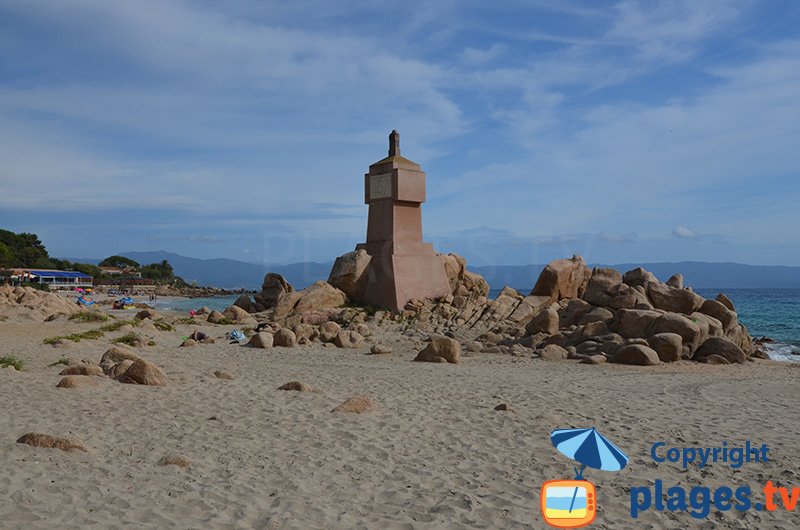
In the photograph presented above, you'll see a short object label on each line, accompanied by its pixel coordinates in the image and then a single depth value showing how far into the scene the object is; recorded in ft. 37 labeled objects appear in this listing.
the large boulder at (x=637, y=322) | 52.70
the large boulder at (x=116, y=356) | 36.42
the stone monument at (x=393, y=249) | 68.13
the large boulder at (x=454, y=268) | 76.64
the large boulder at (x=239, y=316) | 69.74
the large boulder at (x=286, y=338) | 53.89
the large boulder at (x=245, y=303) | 81.76
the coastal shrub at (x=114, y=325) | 57.28
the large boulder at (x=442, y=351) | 46.80
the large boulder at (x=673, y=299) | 60.39
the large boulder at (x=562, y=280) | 69.72
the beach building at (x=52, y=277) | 161.27
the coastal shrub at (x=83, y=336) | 49.28
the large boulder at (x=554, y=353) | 49.83
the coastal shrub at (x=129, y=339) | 50.67
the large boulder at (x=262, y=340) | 52.80
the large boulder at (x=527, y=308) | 64.95
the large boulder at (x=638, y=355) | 46.92
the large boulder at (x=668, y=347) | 48.26
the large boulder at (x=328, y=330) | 56.85
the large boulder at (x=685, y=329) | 50.47
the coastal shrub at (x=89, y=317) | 66.03
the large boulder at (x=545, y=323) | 57.31
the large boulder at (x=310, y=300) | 69.15
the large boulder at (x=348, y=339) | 55.01
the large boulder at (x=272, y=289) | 81.71
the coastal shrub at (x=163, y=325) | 62.69
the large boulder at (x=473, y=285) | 74.08
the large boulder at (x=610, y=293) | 60.03
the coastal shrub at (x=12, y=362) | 35.39
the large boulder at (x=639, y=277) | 65.10
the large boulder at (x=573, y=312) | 60.29
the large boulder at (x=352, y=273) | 70.33
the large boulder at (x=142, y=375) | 31.58
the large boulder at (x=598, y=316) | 56.65
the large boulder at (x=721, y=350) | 50.49
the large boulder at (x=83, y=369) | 32.60
